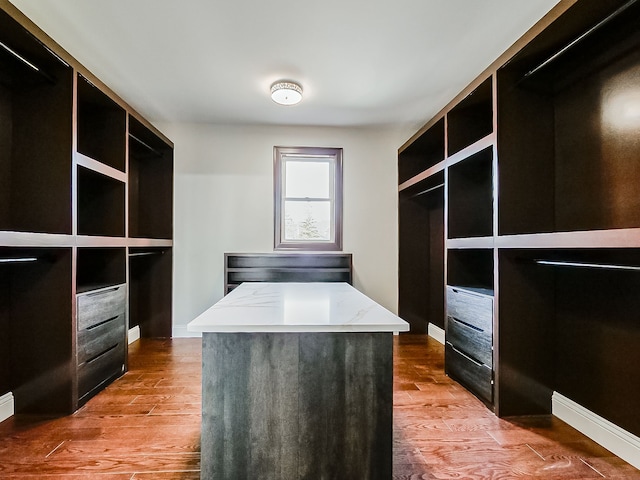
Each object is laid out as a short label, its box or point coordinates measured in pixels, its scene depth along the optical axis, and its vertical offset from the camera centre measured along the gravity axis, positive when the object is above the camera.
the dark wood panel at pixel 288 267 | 3.55 -0.26
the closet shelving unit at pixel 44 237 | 2.01 +0.04
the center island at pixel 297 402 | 1.20 -0.58
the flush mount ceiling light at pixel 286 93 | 2.71 +1.25
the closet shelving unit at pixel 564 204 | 1.60 +0.21
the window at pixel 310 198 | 3.81 +0.52
